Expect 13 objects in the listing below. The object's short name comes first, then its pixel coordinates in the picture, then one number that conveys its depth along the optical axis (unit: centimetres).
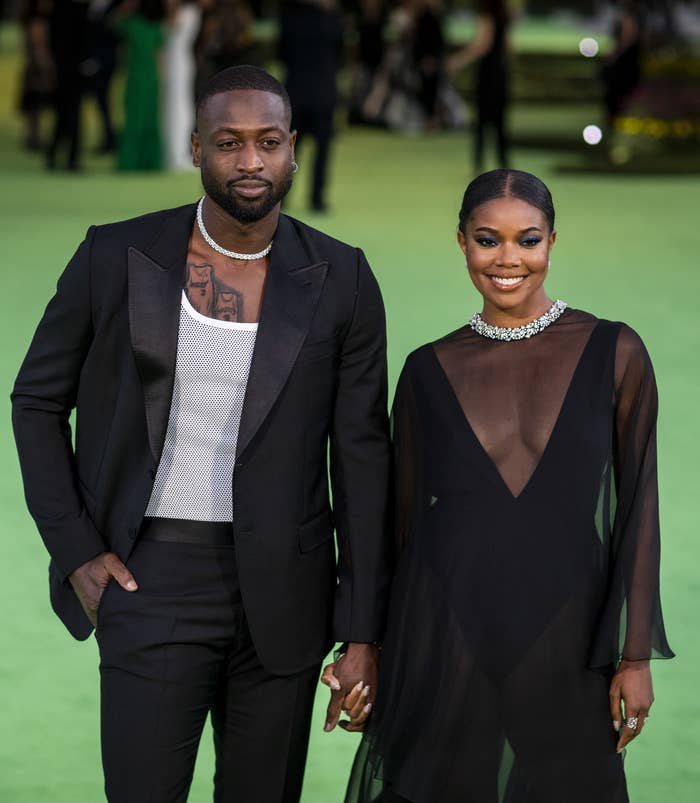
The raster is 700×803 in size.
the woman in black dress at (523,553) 312
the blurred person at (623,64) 1922
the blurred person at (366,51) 1992
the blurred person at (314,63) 1293
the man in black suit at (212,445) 314
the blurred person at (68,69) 1546
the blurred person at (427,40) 1941
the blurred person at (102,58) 1653
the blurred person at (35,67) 1636
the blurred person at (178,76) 1598
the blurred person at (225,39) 1509
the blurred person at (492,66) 1502
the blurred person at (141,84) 1554
